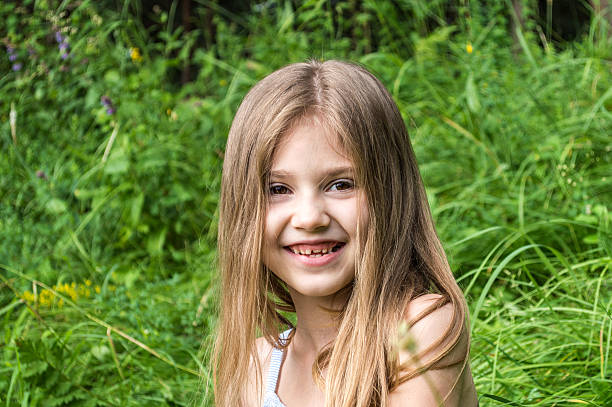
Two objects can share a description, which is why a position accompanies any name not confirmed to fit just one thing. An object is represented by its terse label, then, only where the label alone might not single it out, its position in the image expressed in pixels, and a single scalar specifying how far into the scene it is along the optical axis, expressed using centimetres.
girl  142
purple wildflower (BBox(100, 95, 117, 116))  347
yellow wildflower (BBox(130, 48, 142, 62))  364
